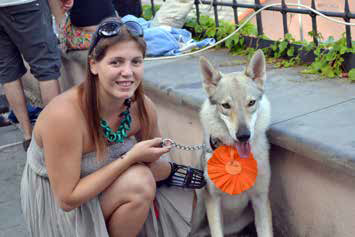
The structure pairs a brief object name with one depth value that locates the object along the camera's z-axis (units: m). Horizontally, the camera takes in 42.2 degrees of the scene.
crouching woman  2.21
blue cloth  4.21
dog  2.30
